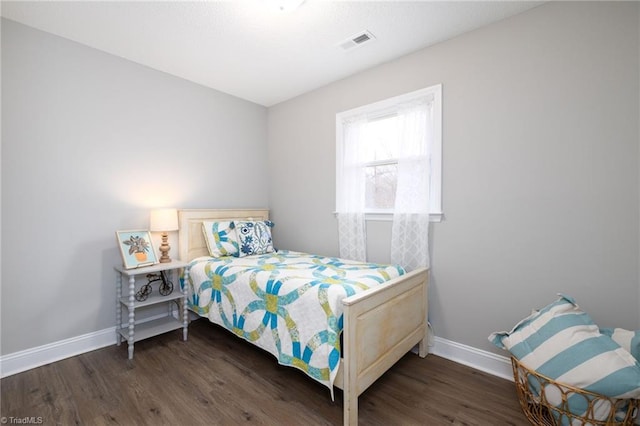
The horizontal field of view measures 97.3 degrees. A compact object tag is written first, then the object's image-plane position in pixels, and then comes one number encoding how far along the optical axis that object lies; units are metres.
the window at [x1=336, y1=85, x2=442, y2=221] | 2.36
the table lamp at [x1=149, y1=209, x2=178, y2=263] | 2.60
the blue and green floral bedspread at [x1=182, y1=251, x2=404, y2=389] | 1.62
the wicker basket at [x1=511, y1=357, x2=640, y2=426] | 1.24
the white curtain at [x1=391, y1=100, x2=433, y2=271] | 2.38
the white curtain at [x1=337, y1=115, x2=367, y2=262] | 2.80
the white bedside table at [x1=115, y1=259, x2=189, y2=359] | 2.27
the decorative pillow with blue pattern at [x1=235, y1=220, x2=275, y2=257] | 2.94
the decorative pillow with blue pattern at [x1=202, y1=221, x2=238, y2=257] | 2.87
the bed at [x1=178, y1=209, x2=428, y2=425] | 1.54
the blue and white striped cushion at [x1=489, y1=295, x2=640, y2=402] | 1.21
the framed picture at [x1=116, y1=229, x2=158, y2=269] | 2.38
